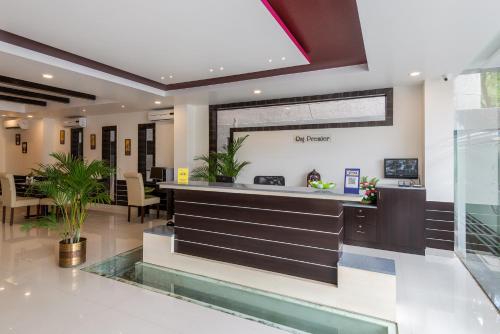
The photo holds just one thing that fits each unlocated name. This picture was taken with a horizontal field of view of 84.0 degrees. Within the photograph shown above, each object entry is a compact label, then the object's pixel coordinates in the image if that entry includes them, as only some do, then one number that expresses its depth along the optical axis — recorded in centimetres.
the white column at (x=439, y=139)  455
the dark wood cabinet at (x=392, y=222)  450
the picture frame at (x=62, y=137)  948
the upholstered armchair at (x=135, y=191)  648
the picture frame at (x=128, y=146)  838
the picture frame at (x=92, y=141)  895
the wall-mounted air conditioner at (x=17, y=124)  955
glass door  333
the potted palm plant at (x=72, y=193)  377
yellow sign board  409
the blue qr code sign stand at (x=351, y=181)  297
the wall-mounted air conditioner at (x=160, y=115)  747
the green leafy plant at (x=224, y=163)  638
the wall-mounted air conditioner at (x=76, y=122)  879
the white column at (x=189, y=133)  695
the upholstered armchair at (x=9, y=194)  591
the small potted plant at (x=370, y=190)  496
